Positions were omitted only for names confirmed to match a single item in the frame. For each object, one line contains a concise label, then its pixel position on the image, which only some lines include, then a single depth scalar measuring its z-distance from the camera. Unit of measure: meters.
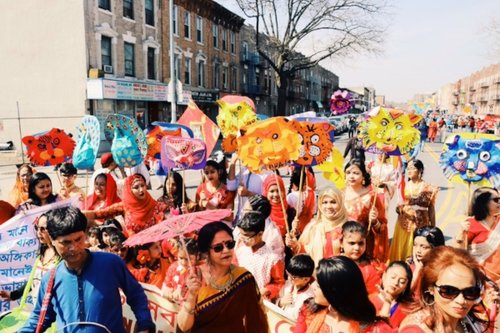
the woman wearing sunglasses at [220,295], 2.36
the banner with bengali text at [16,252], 3.67
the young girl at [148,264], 3.66
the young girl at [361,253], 3.10
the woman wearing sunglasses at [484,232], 3.72
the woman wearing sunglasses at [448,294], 1.98
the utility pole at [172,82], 16.70
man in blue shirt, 2.33
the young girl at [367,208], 4.43
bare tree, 28.33
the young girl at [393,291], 2.86
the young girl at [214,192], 5.37
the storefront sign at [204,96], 27.43
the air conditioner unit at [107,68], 20.38
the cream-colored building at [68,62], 19.53
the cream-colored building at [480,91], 86.31
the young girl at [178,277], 3.00
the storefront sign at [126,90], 19.28
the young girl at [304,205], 5.15
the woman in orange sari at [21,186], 5.64
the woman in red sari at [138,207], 4.70
